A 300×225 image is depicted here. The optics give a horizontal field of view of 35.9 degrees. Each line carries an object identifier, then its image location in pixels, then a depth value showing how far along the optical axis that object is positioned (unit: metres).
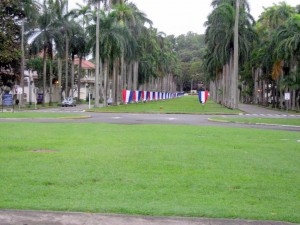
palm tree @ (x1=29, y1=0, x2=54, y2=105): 66.62
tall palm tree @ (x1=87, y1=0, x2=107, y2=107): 56.47
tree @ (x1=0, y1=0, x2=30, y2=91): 53.53
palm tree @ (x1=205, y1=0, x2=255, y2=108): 59.28
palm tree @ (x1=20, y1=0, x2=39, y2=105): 56.59
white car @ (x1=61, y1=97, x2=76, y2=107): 70.19
